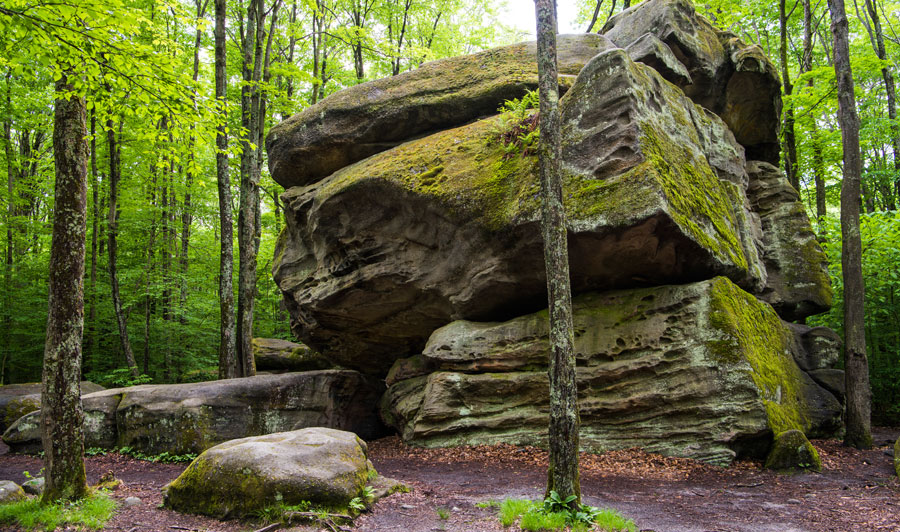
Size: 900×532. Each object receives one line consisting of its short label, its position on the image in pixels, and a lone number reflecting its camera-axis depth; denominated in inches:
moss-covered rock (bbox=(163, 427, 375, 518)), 226.8
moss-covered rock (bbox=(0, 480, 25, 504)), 245.3
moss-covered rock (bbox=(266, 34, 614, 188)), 498.9
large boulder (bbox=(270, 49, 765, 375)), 359.3
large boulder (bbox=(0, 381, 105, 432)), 505.0
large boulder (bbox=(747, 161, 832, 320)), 504.4
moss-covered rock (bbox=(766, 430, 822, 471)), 308.0
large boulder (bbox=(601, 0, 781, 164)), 529.3
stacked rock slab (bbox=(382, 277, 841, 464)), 321.7
